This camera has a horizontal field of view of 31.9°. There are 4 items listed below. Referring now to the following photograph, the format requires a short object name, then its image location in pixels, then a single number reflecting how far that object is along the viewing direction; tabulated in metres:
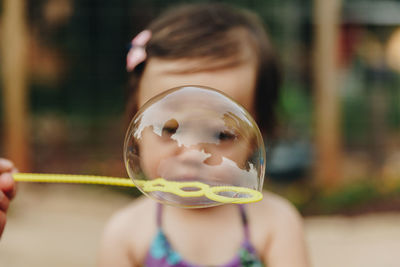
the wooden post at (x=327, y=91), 1.54
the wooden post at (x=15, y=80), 1.51
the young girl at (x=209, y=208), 0.60
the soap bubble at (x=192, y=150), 0.53
